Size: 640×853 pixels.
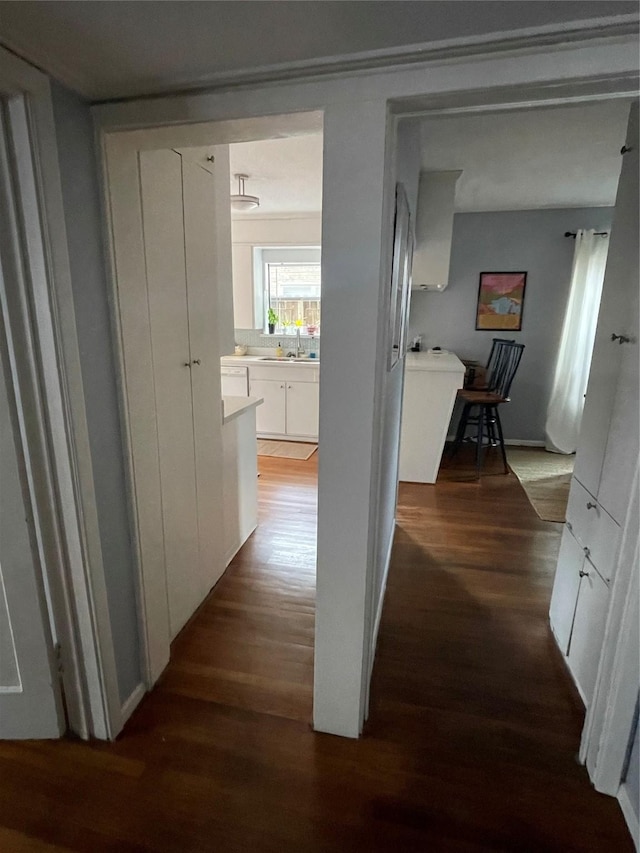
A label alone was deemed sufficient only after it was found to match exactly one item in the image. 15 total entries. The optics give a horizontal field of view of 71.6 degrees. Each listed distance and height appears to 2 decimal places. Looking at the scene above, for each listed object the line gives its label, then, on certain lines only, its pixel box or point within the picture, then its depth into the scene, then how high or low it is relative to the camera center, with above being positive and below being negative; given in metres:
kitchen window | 5.01 +0.30
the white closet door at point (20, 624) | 1.18 -0.91
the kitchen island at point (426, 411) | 3.46 -0.74
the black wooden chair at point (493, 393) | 3.89 -0.67
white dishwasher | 4.74 -0.70
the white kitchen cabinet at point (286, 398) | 4.61 -0.86
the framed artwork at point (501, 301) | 4.42 +0.15
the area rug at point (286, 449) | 4.39 -1.34
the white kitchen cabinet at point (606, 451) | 1.42 -0.45
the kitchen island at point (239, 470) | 2.35 -0.87
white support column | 1.08 -0.22
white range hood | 3.30 +0.65
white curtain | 4.08 -0.24
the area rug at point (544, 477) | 3.24 -1.34
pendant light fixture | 3.33 +0.83
